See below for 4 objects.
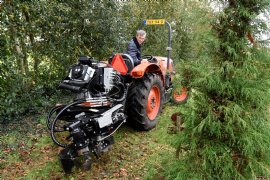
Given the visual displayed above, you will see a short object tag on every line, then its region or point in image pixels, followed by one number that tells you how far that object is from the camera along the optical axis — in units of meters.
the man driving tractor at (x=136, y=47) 5.11
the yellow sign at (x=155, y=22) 5.31
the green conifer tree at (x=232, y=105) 2.49
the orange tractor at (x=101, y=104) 3.35
